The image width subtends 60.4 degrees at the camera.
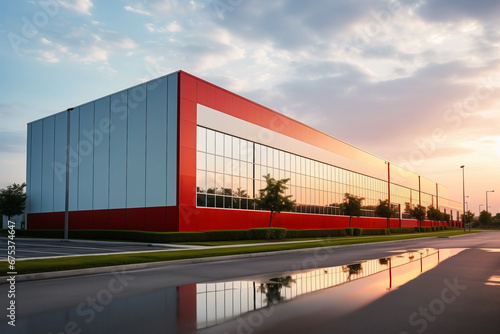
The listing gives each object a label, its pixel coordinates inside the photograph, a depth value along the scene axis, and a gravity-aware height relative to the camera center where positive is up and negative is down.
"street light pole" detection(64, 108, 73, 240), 31.56 -1.74
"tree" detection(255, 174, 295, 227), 35.45 +0.03
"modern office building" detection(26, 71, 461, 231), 32.12 +3.40
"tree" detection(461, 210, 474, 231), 118.61 -4.66
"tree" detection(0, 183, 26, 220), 45.31 -0.18
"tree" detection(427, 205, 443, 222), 89.61 -2.88
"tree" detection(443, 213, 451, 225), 105.94 -4.89
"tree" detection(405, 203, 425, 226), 79.62 -2.33
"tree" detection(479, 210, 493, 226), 146.12 -5.95
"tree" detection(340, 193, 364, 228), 53.53 -0.70
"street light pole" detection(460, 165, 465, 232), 85.71 +4.94
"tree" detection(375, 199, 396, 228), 65.00 -1.45
